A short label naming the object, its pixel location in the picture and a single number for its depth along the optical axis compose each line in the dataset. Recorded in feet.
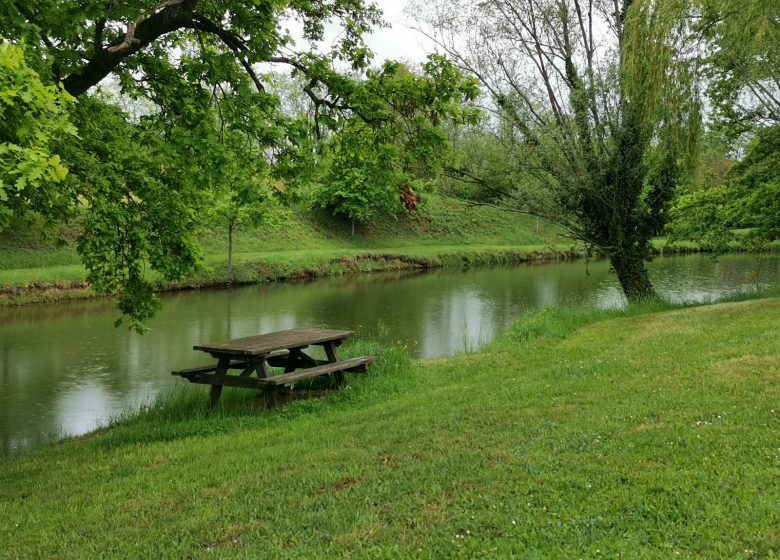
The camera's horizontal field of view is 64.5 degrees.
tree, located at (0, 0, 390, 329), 23.57
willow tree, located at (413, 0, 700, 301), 49.85
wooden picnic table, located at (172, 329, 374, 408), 28.22
